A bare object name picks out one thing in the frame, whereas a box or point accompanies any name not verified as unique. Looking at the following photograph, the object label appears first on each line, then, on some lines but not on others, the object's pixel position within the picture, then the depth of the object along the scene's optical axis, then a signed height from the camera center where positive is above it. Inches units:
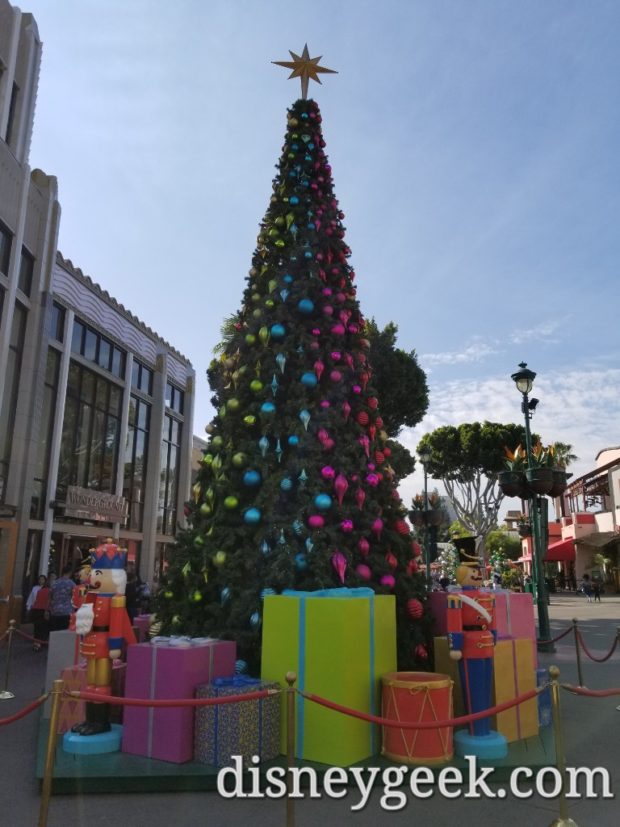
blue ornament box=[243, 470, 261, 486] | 302.0 +39.2
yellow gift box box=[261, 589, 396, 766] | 215.2 -35.2
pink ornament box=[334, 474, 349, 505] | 290.0 +34.7
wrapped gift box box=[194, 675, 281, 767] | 209.6 -57.5
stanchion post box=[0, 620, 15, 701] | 324.7 -73.2
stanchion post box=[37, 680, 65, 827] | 150.4 -50.2
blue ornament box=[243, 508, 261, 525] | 290.5 +20.1
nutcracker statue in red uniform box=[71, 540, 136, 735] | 231.5 -27.4
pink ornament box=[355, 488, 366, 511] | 296.8 +30.4
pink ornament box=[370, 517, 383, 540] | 297.1 +16.7
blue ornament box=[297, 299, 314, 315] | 325.1 +131.9
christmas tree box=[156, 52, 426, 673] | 284.8 +46.1
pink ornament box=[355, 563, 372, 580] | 287.6 -5.0
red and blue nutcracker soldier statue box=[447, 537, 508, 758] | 230.1 -33.2
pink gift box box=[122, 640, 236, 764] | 215.2 -47.1
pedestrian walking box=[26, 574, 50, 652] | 561.2 -47.4
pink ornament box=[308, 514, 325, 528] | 282.5 +17.8
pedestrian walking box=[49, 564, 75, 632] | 510.6 -38.9
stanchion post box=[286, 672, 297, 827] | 155.8 -47.8
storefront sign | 805.1 +71.0
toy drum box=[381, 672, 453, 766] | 216.5 -53.4
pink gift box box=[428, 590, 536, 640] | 299.6 -24.7
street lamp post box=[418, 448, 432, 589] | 827.4 +141.5
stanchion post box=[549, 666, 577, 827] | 164.1 -49.8
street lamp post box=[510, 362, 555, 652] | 553.3 +24.9
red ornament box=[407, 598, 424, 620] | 294.7 -21.8
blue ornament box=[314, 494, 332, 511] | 284.0 +26.5
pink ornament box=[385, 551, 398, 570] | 300.2 +0.3
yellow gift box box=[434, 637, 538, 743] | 245.3 -49.8
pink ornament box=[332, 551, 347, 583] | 272.4 -1.4
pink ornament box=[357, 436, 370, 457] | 309.6 +58.6
